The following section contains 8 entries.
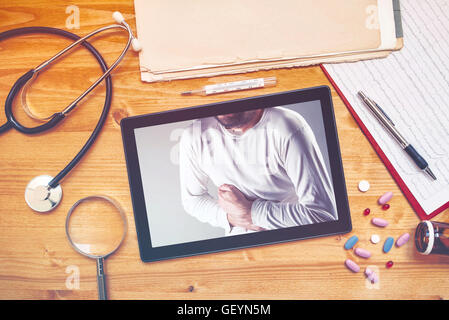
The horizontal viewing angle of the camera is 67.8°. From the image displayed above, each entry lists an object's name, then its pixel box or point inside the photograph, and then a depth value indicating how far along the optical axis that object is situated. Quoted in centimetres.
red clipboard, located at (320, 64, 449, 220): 68
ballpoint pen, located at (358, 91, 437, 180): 66
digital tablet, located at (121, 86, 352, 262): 67
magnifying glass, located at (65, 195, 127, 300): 71
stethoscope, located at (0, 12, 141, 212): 67
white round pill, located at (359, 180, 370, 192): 68
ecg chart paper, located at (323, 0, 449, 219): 67
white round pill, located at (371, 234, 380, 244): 69
